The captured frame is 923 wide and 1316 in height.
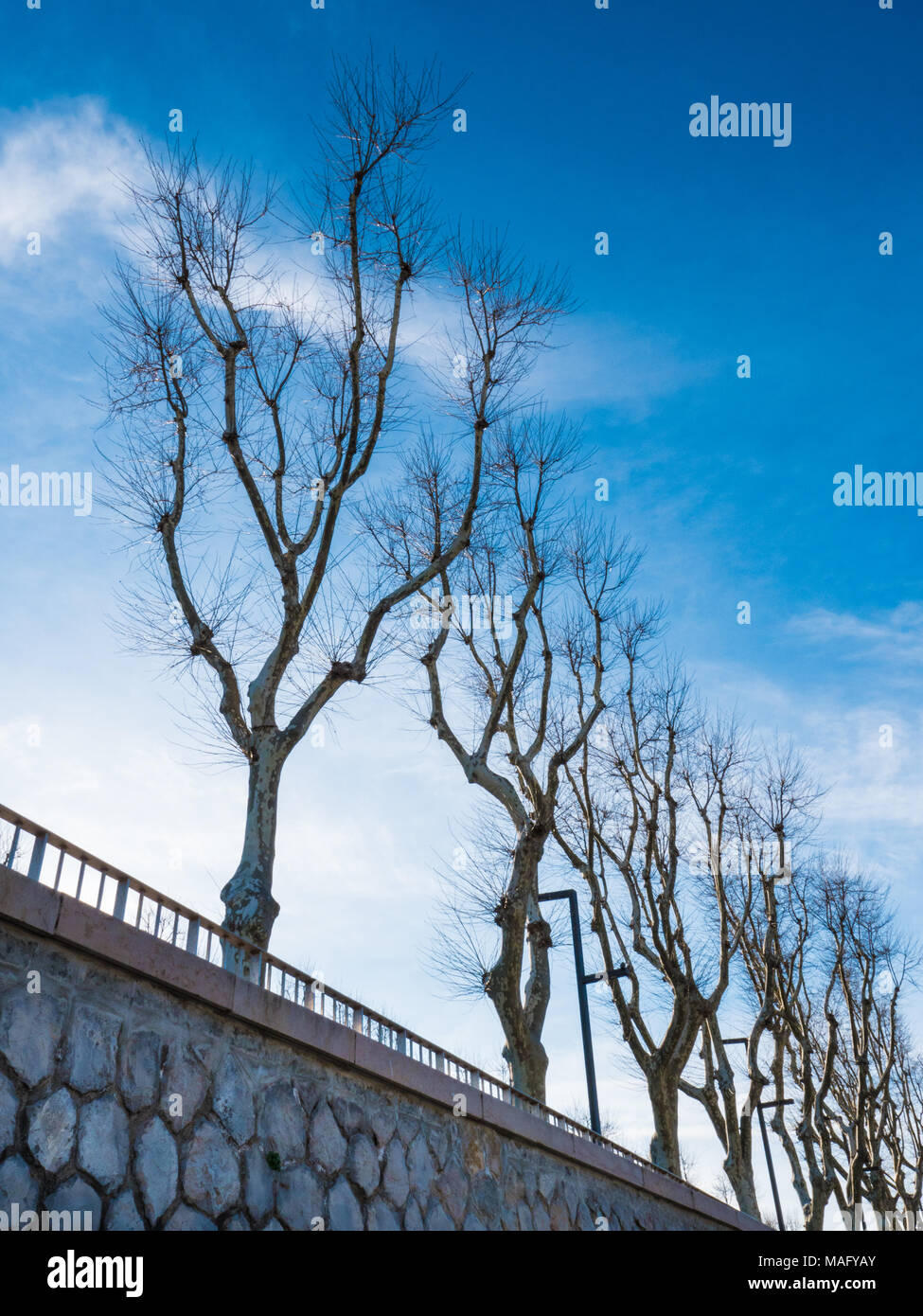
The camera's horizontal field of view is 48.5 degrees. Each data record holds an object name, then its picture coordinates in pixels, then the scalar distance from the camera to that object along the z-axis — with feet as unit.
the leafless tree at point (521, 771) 39.09
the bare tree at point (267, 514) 26.96
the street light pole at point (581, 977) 50.88
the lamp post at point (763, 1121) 66.99
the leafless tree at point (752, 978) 58.59
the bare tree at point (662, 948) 54.24
